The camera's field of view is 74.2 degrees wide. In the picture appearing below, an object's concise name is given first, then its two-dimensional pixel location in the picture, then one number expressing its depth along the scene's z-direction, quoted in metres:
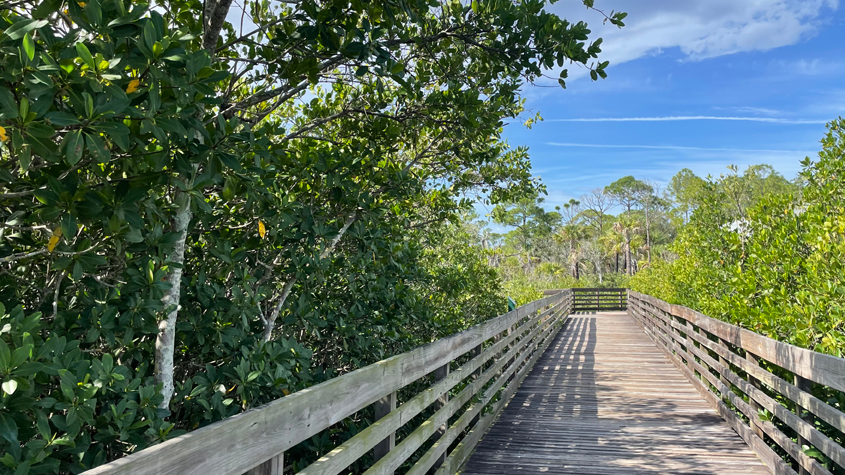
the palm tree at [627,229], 53.66
